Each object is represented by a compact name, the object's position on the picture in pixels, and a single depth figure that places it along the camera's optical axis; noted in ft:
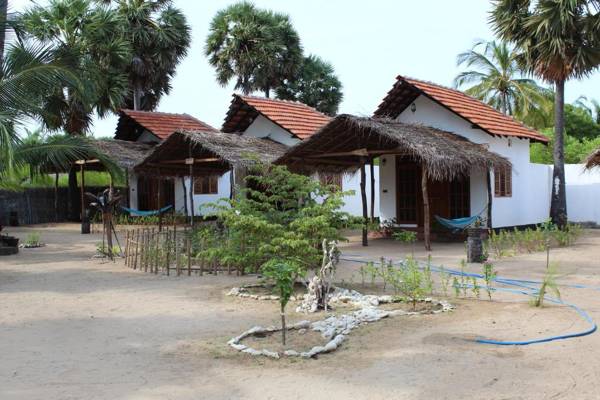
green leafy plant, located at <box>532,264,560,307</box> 22.54
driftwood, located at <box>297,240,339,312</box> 23.86
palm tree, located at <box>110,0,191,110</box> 82.12
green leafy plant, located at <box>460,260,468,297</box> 25.33
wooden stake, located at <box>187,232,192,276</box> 34.29
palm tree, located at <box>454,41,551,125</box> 95.50
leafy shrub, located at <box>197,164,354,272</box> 26.84
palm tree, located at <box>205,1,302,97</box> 92.22
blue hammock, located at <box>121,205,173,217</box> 65.59
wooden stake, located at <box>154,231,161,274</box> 35.88
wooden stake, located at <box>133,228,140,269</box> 37.78
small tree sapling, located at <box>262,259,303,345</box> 19.01
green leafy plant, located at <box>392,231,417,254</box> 34.10
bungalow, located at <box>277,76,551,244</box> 46.78
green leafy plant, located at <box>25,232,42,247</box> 53.67
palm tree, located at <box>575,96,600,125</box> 119.96
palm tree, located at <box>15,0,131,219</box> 64.49
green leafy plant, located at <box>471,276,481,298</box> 24.33
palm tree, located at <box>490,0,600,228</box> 53.36
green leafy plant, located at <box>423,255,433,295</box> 24.61
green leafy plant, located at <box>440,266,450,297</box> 25.52
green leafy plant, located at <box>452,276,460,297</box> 24.88
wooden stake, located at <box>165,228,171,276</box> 34.88
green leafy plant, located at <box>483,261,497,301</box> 24.52
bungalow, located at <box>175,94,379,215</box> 66.59
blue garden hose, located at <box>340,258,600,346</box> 18.13
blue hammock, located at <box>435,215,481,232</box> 48.16
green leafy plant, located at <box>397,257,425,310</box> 23.48
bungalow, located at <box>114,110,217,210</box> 77.41
